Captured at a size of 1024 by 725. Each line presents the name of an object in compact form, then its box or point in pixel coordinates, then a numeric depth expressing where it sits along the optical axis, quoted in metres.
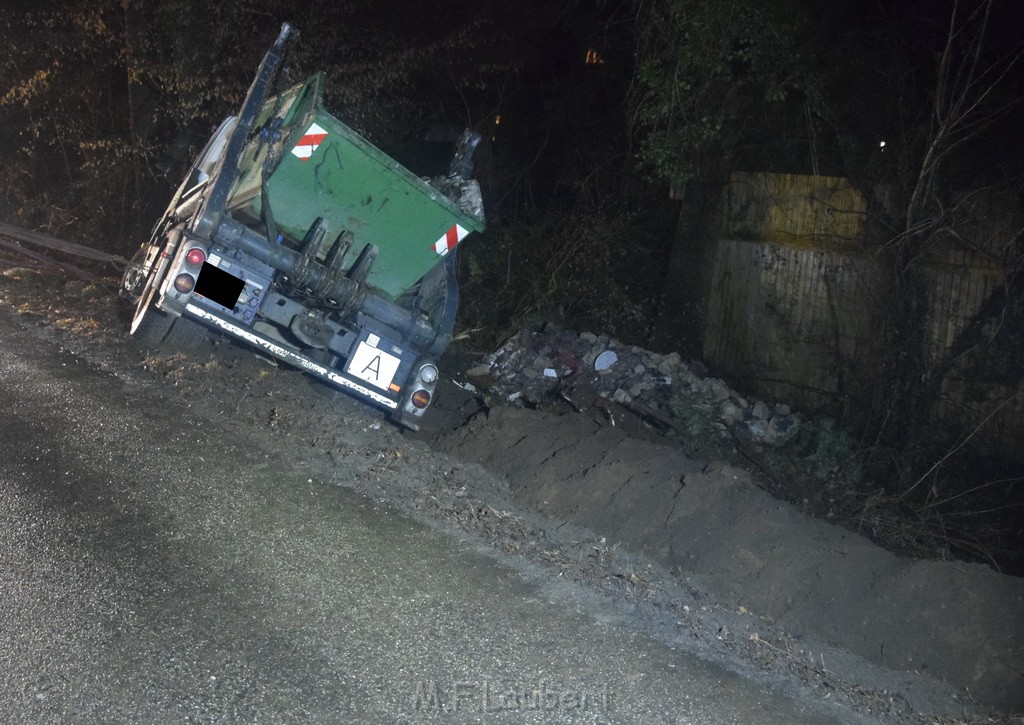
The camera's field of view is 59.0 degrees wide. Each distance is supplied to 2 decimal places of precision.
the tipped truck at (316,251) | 6.07
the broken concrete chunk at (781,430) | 9.10
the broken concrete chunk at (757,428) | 9.12
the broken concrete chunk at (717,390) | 9.54
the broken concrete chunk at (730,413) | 9.23
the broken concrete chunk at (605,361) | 9.80
